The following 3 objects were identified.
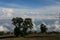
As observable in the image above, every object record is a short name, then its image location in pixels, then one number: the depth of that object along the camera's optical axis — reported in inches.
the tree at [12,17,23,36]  1923.3
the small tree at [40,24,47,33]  2644.1
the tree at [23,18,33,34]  1975.2
